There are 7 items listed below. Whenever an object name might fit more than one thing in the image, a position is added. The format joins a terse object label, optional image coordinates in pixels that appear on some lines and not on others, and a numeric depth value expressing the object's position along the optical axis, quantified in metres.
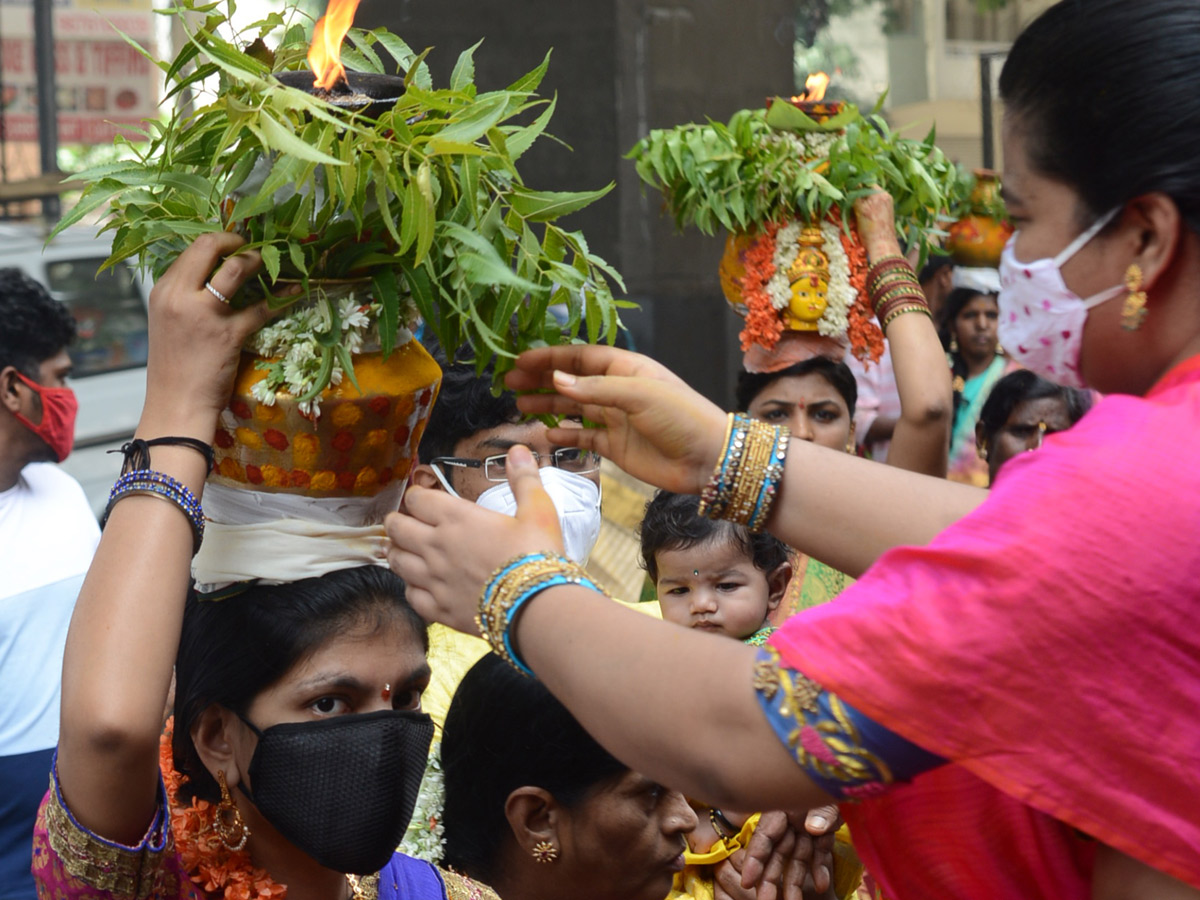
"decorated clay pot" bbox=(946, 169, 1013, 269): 7.20
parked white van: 7.45
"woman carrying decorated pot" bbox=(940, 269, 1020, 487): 6.52
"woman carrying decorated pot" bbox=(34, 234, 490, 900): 1.78
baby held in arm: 3.48
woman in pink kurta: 1.38
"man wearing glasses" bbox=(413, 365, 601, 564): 3.50
